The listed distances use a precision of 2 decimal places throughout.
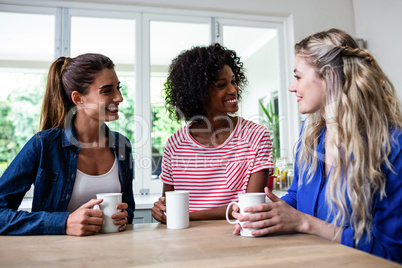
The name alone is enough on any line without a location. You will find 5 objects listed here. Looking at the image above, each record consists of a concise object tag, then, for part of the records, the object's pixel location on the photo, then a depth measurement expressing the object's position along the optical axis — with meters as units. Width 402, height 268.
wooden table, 0.70
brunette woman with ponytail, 1.04
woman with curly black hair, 1.50
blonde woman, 0.94
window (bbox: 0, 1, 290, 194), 2.94
